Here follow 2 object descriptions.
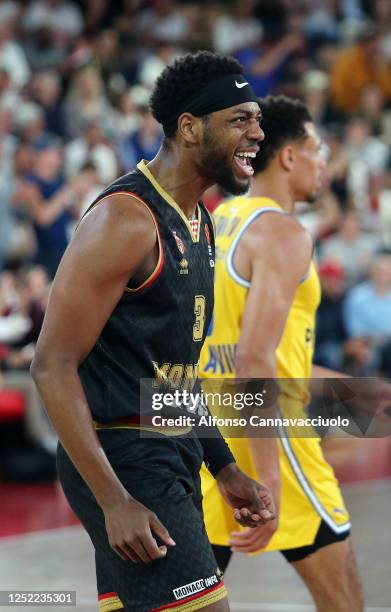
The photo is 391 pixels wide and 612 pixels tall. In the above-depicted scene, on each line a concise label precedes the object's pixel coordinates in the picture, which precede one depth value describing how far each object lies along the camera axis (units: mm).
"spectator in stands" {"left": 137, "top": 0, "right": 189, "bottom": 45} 17922
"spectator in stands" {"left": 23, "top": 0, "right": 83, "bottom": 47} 16531
